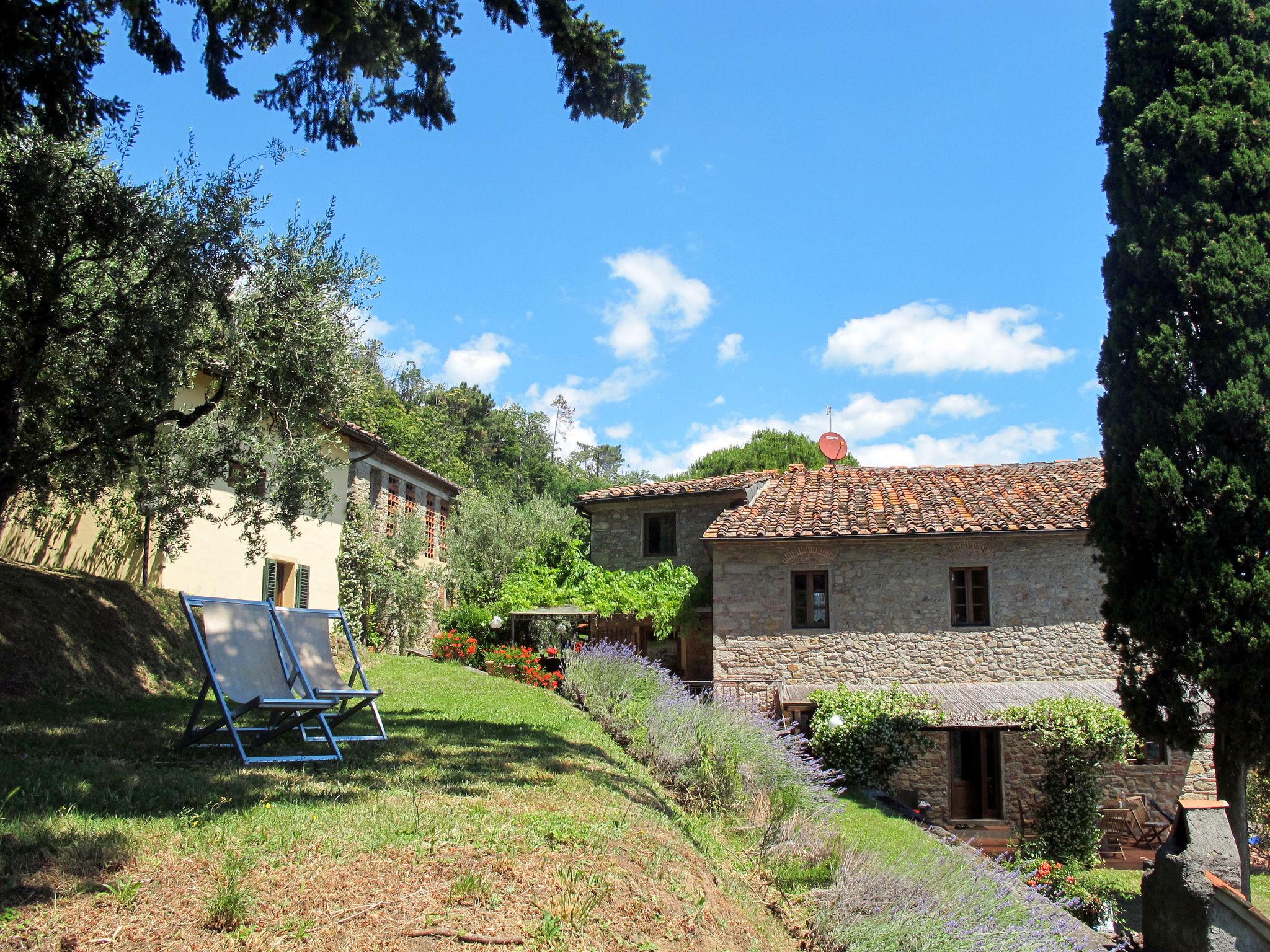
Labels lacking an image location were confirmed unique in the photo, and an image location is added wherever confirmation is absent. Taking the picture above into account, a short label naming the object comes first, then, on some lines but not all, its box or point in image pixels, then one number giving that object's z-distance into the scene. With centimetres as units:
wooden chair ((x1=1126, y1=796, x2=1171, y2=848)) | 1538
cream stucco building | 1427
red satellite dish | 2545
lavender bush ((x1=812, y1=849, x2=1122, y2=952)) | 548
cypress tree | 984
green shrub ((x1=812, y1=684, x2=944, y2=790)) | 1497
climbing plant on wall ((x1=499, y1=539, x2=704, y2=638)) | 2184
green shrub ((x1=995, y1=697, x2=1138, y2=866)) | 1417
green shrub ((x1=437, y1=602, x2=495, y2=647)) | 2322
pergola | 2248
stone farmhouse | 1619
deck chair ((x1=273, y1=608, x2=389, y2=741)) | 754
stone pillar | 793
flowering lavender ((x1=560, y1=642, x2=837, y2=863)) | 768
